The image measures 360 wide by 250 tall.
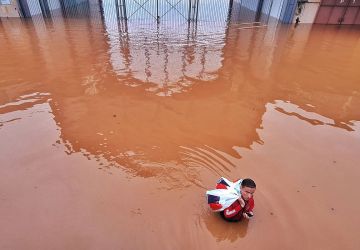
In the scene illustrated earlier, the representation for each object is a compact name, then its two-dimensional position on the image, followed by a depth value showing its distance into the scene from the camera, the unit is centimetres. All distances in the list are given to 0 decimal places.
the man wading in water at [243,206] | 349
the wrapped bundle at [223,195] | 370
